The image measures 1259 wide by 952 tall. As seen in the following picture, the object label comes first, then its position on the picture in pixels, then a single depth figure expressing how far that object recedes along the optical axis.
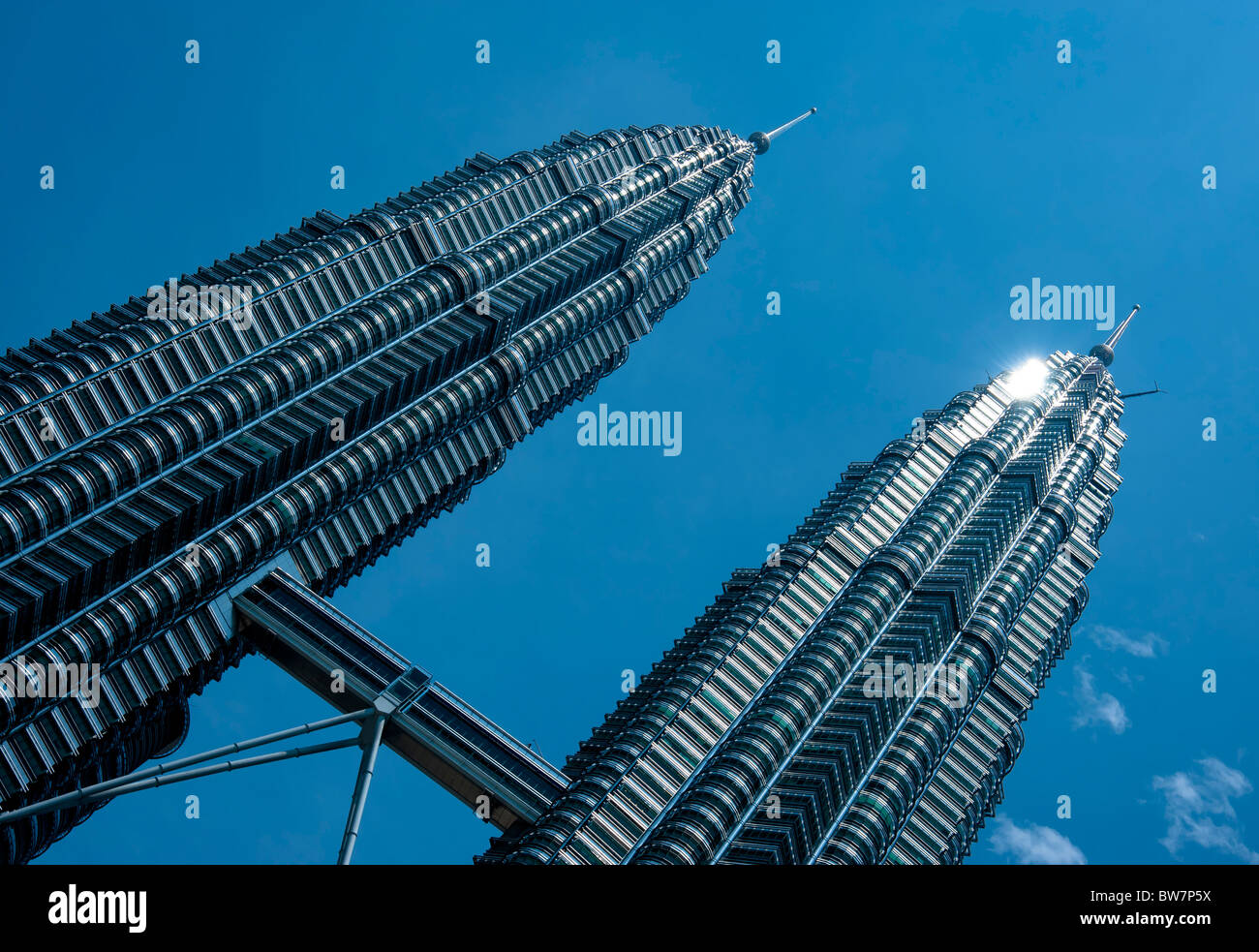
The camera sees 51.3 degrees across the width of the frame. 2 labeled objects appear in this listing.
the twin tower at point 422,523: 99.31
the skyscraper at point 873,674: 103.62
